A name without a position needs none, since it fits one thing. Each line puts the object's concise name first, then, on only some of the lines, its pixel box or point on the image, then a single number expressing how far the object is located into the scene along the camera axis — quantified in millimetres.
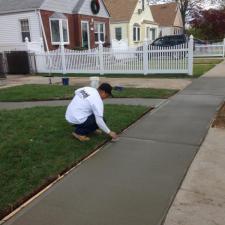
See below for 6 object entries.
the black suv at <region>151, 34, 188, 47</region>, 24184
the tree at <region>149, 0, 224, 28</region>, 46344
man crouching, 4738
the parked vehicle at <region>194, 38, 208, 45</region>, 28562
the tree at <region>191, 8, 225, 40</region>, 34750
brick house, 19312
